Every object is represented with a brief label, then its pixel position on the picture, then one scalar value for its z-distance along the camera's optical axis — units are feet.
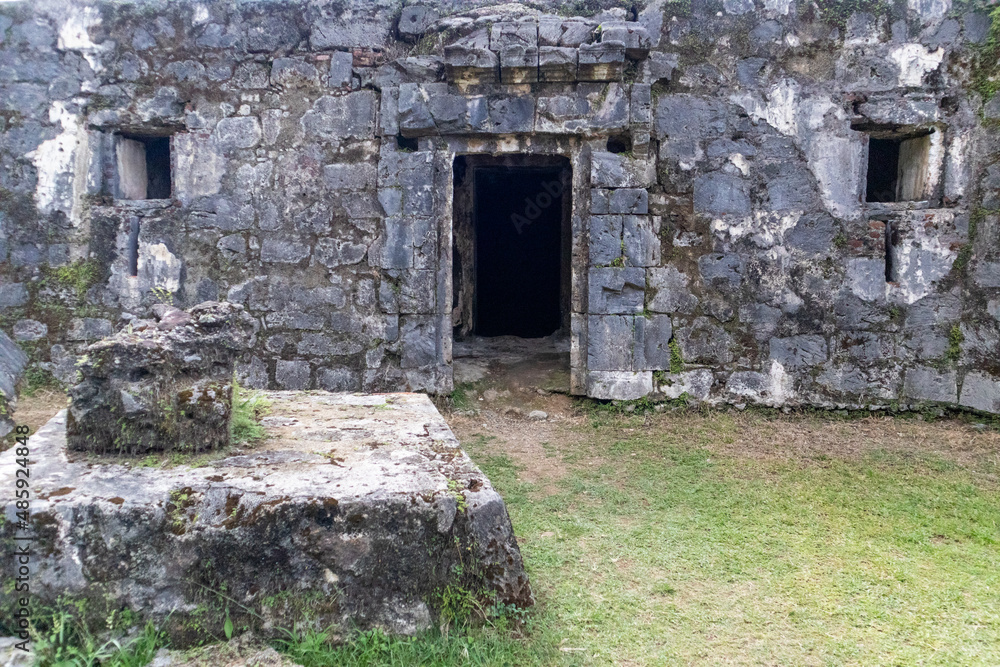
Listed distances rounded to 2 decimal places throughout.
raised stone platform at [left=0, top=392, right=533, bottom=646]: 6.85
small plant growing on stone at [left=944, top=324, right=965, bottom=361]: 17.53
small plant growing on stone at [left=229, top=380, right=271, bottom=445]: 9.04
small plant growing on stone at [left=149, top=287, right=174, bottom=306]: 18.01
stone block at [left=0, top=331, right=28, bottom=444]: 10.71
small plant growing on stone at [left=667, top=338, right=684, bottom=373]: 18.20
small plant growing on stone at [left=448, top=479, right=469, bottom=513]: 7.42
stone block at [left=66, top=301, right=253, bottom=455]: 8.20
